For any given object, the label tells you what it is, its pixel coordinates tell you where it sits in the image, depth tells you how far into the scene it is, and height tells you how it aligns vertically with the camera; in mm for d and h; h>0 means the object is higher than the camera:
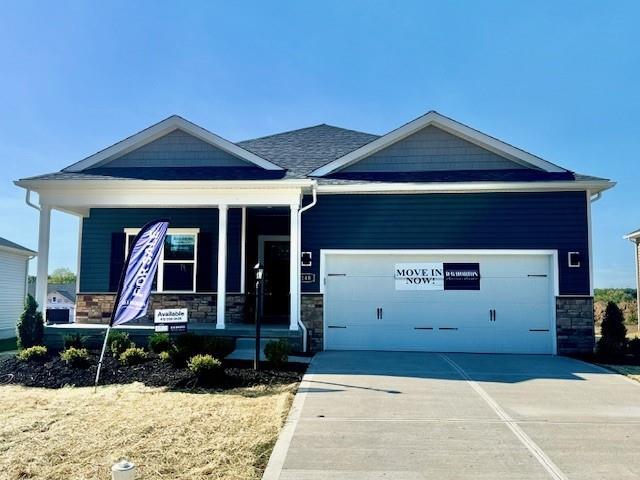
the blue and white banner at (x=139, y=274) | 8633 +196
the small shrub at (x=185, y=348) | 8734 -1095
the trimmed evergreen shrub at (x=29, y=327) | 10109 -840
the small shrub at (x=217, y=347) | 9000 -1104
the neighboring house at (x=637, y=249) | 18639 +1443
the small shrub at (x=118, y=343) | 9531 -1099
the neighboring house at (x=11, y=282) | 18469 +104
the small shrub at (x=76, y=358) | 8836 -1274
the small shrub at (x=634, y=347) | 10594 -1243
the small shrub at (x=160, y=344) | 9703 -1115
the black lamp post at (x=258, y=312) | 8524 -457
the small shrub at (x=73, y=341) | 10055 -1108
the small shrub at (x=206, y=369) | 7695 -1259
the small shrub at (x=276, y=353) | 8617 -1131
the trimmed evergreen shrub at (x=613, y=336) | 10633 -1005
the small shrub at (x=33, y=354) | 9336 -1279
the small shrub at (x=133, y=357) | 8992 -1270
